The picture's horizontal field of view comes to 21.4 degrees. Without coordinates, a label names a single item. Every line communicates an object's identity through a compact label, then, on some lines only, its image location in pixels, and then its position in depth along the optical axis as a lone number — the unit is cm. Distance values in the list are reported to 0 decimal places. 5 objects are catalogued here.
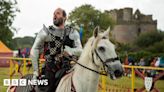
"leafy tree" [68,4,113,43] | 8325
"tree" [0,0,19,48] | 6606
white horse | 570
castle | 9675
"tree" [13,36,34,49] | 10656
